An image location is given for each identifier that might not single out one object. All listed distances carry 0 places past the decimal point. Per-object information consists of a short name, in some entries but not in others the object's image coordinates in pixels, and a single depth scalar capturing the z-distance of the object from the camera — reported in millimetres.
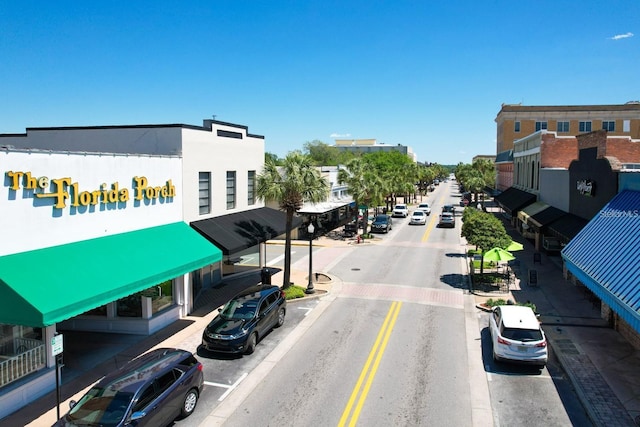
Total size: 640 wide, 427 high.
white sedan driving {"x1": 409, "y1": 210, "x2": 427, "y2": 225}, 56266
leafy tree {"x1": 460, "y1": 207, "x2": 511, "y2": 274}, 26016
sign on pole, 11517
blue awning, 13344
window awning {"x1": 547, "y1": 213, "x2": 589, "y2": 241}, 23547
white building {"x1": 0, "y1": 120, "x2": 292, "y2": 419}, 13047
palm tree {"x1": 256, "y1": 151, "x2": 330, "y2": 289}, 24094
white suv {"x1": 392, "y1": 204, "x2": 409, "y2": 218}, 64438
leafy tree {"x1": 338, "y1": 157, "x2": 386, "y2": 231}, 45094
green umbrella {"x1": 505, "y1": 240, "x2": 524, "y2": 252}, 26422
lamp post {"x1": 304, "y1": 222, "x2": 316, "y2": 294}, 24922
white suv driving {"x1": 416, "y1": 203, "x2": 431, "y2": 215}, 65612
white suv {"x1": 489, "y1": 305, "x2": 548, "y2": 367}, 14930
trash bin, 25516
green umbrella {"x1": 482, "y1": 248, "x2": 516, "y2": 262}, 24842
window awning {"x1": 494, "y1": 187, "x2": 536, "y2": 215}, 39812
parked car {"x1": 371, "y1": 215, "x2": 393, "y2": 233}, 48688
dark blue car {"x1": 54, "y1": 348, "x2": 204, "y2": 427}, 10453
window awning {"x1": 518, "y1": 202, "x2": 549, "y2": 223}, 34594
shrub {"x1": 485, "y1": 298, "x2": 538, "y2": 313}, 22125
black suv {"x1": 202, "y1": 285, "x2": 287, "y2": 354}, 16297
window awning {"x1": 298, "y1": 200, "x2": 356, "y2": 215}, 43781
